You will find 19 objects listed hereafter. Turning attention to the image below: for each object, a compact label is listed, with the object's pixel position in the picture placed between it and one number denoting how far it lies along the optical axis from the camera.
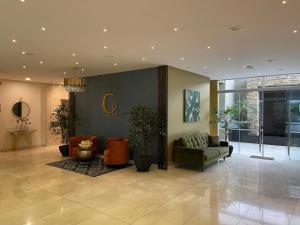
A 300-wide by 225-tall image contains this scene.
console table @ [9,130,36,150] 9.70
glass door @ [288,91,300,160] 8.36
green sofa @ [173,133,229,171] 6.44
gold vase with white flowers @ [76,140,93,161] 7.25
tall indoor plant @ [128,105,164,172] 6.38
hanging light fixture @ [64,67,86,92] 6.70
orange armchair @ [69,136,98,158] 7.84
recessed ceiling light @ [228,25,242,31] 3.85
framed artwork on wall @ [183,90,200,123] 7.65
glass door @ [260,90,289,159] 8.64
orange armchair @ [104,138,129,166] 6.79
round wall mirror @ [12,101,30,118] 9.80
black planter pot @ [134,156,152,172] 6.38
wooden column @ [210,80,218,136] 9.86
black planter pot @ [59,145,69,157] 8.37
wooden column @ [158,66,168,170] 6.74
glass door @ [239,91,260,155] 9.08
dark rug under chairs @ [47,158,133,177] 6.32
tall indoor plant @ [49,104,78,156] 8.92
